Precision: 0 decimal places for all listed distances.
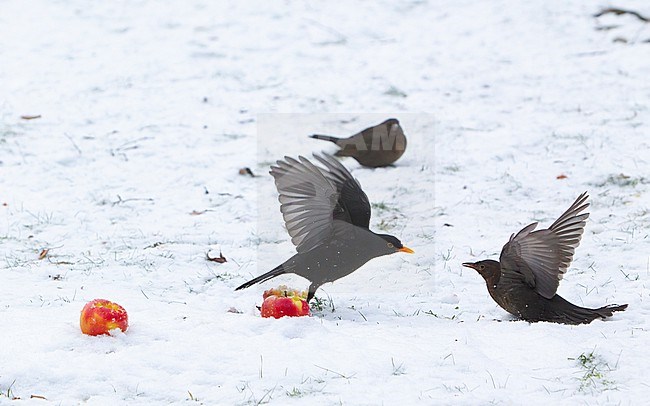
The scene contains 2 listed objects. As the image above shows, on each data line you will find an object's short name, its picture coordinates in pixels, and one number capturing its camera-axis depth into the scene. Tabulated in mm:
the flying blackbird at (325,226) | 6926
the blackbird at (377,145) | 11984
